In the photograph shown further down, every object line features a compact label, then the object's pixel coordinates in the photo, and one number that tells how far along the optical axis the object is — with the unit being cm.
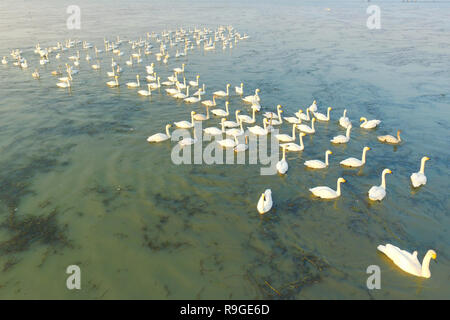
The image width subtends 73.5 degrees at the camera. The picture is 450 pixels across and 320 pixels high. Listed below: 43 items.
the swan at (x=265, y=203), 1216
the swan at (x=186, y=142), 1756
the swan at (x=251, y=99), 2334
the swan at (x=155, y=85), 2644
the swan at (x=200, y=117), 2088
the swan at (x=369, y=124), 1975
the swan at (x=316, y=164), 1547
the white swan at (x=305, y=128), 1912
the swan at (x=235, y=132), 1852
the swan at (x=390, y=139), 1805
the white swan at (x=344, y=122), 1976
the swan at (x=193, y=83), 2700
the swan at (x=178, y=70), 3209
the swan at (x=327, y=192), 1312
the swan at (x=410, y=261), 973
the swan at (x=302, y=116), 2072
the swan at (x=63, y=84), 2706
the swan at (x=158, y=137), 1781
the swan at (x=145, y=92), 2540
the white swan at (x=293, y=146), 1717
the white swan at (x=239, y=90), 2554
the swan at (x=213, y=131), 1866
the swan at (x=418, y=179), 1411
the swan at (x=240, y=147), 1714
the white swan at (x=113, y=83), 2770
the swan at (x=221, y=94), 2533
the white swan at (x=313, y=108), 2200
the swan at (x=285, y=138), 1817
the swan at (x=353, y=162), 1552
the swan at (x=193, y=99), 2417
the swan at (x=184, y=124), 1953
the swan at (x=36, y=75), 3040
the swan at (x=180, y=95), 2480
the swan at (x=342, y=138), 1791
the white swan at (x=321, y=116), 2101
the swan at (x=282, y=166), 1499
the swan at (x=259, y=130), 1886
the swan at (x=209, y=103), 2312
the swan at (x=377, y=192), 1300
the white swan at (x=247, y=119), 2016
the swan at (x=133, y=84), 2744
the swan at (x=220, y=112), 2152
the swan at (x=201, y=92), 2506
